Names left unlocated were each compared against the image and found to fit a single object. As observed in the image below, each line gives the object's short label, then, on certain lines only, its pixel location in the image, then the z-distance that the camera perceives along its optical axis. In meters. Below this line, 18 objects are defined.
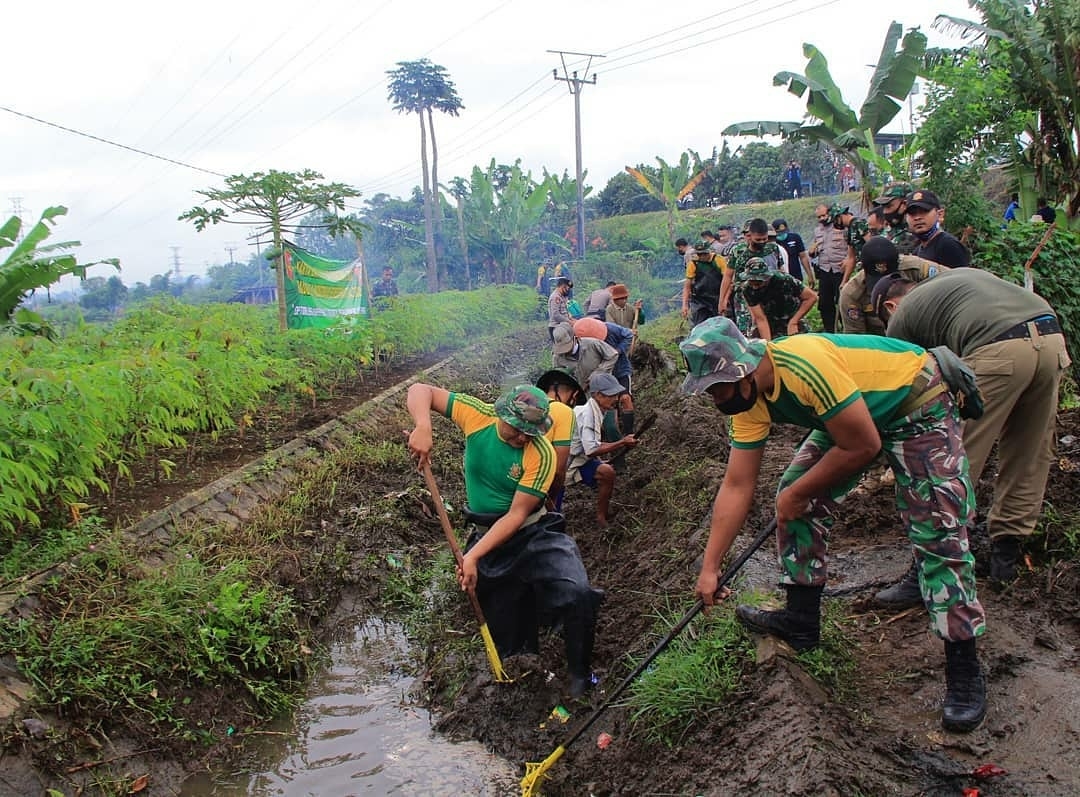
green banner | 14.70
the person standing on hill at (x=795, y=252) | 9.57
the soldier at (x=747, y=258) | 8.07
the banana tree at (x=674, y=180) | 31.78
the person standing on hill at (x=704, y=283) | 9.15
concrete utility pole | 32.78
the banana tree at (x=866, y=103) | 12.88
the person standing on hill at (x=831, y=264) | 9.97
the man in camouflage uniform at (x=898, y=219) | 7.00
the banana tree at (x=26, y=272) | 8.80
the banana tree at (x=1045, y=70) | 11.00
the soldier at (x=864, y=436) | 3.03
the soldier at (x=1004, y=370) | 3.99
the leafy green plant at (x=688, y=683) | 3.81
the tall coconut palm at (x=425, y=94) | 38.56
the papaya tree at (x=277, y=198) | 14.13
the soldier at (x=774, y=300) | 7.70
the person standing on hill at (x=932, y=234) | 5.32
